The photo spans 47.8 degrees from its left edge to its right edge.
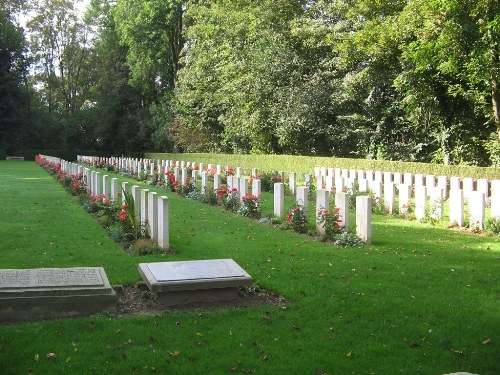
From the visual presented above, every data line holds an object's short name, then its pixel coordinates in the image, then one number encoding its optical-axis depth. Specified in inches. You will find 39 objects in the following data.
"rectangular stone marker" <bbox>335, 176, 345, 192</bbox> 617.6
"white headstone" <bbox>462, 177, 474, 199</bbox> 500.4
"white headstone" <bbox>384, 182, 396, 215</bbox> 519.8
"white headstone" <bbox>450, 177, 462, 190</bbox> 538.8
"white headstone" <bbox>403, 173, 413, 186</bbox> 655.1
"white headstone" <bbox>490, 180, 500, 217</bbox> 413.7
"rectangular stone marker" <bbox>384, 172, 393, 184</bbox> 665.5
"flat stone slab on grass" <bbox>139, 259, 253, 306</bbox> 227.1
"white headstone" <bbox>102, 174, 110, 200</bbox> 556.4
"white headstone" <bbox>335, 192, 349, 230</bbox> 383.6
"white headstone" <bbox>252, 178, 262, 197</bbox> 537.6
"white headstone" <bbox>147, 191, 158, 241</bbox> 358.0
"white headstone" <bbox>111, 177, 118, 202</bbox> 521.8
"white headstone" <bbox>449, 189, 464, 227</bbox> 434.9
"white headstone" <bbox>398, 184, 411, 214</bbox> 497.0
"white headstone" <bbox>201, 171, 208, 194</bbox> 678.8
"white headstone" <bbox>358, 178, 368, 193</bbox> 609.3
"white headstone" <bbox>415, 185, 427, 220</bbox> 476.1
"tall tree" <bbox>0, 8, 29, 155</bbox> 2098.9
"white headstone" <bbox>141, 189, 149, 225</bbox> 378.3
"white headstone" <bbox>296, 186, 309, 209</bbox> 430.6
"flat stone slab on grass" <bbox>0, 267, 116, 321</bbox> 209.5
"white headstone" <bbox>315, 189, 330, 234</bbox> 395.2
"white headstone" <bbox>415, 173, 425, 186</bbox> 584.2
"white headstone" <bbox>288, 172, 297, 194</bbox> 708.0
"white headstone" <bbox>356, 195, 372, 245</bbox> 360.5
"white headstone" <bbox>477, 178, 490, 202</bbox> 486.0
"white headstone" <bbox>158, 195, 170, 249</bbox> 339.9
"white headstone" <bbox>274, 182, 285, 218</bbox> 480.7
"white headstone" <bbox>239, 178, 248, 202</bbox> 555.2
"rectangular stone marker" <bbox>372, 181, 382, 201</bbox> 550.9
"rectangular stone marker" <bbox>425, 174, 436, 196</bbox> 601.3
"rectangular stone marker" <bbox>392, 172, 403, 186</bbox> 685.7
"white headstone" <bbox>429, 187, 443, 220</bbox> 459.8
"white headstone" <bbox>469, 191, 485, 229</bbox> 417.7
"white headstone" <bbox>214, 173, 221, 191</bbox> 671.8
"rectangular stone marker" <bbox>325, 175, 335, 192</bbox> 630.5
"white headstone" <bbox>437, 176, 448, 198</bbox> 554.1
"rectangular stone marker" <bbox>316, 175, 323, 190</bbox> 655.8
